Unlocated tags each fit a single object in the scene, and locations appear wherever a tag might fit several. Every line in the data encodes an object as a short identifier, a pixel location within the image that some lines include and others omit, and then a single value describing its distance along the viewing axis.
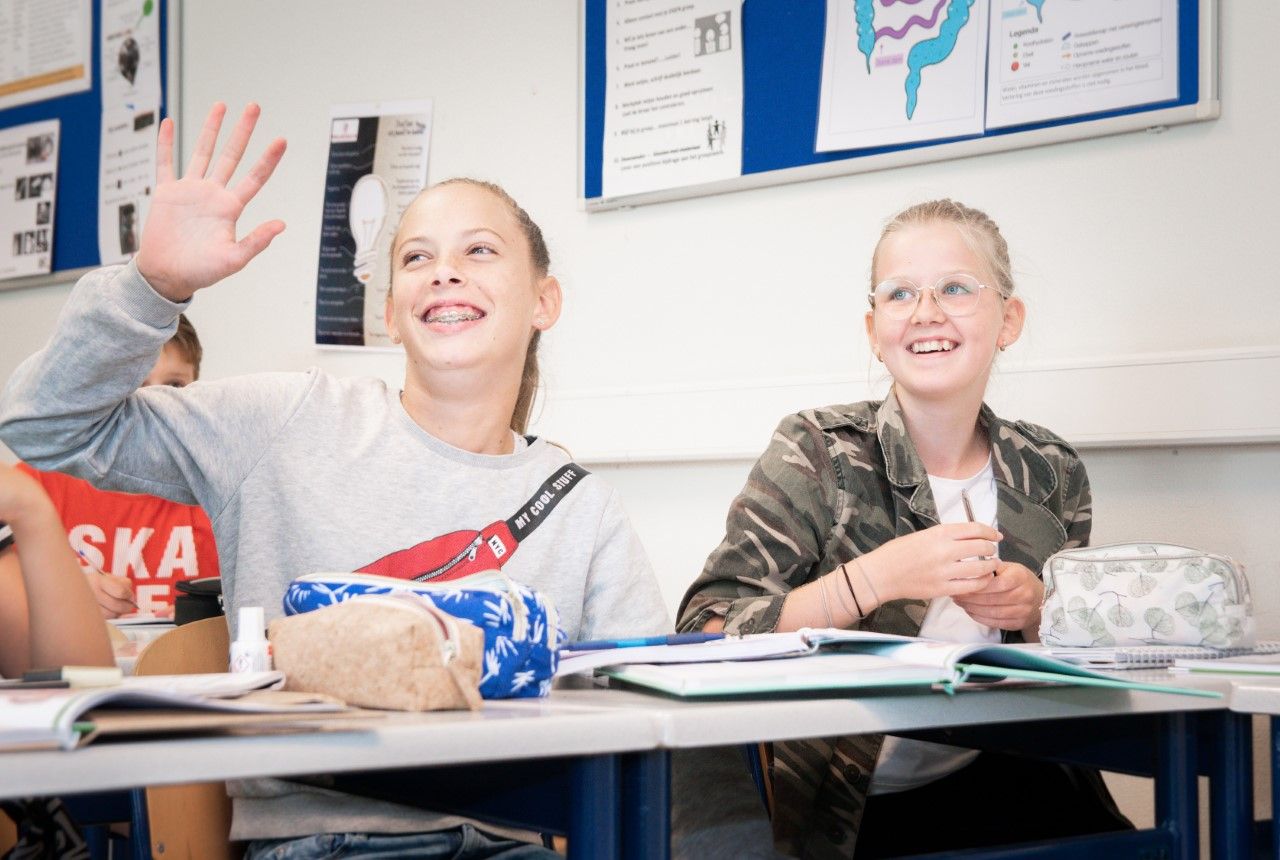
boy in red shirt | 2.68
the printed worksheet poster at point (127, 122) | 3.36
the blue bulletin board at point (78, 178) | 3.48
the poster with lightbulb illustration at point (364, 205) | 2.93
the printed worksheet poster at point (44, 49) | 3.53
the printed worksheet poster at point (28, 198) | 3.56
